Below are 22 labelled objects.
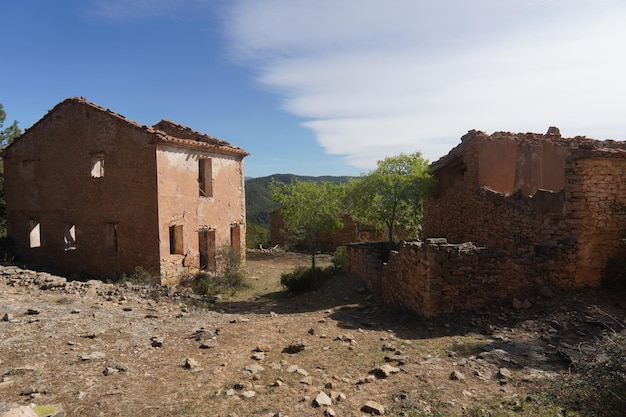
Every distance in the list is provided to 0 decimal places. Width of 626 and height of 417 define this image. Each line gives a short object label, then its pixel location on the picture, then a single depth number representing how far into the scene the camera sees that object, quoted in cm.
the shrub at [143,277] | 1338
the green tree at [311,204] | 1578
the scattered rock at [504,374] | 551
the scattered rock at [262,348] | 681
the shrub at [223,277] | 1382
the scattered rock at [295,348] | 677
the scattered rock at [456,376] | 550
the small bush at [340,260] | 1518
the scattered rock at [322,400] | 484
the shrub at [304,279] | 1377
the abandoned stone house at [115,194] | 1406
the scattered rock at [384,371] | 570
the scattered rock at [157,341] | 701
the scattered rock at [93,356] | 619
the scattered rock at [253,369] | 584
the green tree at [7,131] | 2771
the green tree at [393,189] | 1511
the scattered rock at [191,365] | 600
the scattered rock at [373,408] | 464
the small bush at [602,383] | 385
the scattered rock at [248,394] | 507
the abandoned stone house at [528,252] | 818
